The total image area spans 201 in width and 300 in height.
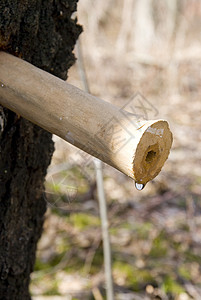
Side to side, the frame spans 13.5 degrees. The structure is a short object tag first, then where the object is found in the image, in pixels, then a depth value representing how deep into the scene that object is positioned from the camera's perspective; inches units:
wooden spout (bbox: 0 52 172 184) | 12.2
